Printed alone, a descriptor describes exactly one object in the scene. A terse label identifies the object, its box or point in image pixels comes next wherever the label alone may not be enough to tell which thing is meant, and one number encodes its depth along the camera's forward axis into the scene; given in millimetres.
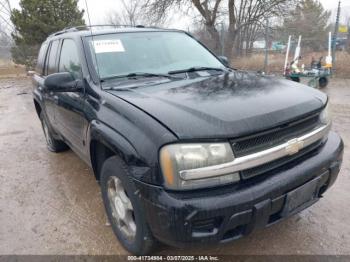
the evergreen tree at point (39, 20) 16031
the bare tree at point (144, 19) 17656
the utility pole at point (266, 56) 12512
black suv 1854
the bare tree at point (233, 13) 15979
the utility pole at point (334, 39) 10930
